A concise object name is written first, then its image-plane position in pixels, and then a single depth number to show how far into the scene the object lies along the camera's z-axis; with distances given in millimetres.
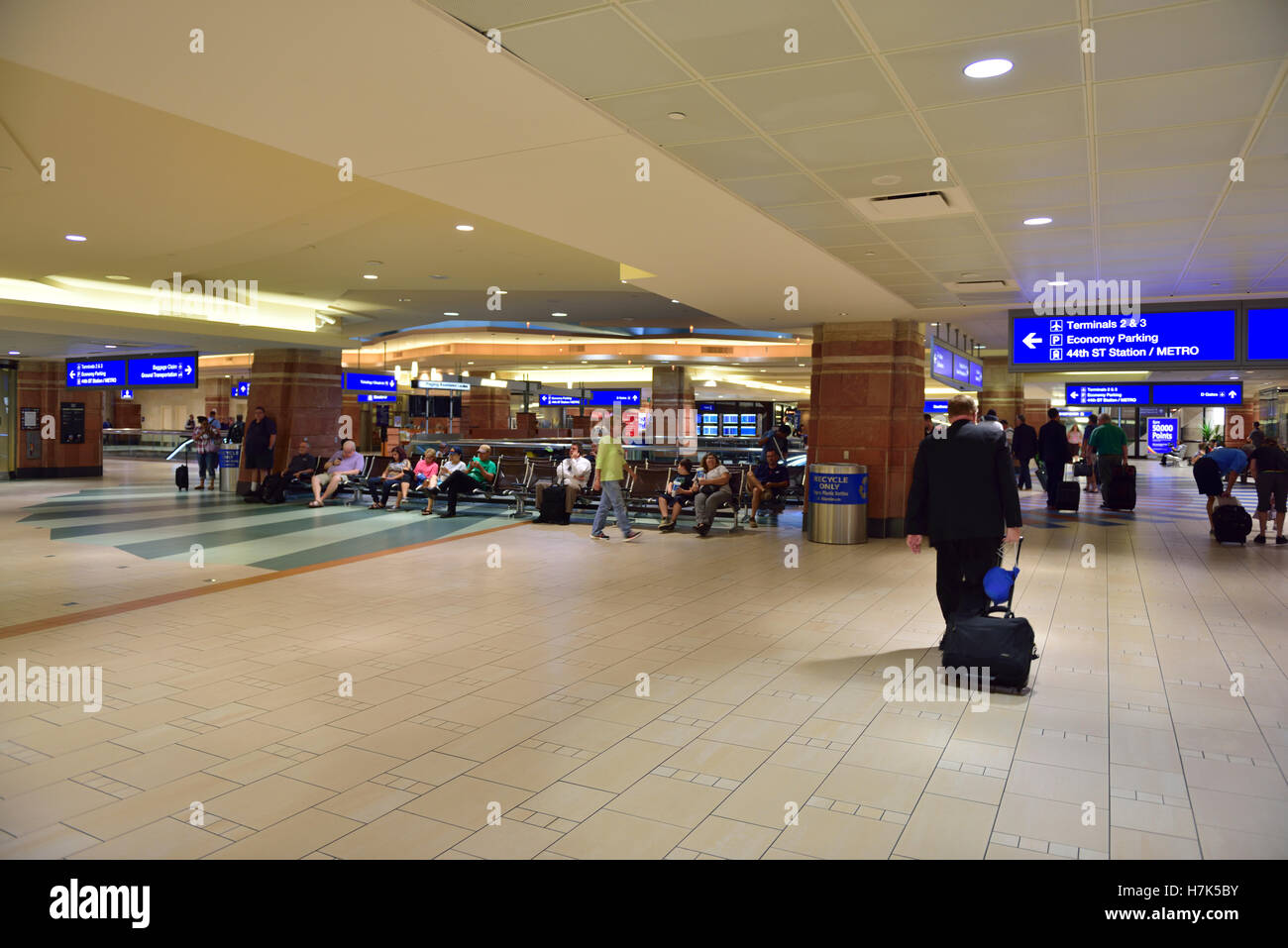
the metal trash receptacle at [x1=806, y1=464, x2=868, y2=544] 11883
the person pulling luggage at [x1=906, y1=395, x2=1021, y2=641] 5430
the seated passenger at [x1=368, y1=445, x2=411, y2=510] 15195
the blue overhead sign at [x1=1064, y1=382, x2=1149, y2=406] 20094
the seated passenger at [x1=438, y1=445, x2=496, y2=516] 14133
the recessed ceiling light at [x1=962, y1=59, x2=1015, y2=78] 4000
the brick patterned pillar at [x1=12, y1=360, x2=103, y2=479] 21750
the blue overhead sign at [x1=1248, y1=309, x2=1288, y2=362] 8359
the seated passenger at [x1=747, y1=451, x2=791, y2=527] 13648
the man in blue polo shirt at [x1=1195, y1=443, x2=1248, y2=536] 12539
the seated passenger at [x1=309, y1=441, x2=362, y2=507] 15648
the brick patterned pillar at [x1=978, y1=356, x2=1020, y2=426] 22672
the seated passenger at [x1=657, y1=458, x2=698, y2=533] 12469
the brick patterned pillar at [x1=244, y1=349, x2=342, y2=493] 17750
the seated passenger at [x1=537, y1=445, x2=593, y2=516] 13266
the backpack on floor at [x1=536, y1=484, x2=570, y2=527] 13188
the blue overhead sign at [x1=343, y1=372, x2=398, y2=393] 21812
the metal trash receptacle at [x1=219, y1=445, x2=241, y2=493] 18500
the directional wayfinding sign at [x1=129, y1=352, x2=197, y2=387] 16844
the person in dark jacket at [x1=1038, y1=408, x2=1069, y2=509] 15922
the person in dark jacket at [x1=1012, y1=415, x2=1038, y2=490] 17719
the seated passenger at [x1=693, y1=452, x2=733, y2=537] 12047
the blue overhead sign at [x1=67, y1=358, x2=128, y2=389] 17969
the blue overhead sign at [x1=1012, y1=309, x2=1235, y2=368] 8602
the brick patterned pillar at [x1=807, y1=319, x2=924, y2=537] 12570
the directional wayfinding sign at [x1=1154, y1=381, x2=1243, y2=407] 18641
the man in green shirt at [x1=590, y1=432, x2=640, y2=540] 11375
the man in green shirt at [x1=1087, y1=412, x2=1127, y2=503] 16234
